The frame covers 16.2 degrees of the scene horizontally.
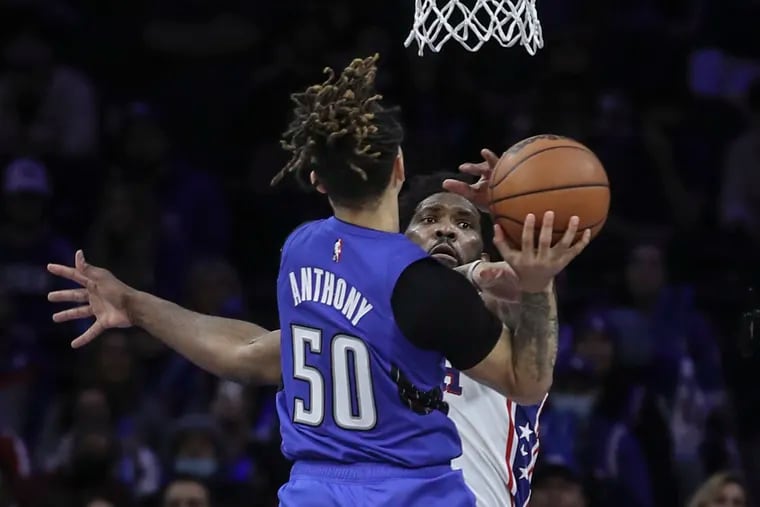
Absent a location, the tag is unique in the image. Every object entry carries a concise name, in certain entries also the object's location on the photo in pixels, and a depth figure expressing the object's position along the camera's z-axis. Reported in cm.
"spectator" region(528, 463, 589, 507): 1358
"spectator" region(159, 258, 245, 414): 1582
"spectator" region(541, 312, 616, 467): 1489
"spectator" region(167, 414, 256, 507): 1413
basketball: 790
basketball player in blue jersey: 760
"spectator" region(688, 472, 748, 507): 1330
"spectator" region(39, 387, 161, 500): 1463
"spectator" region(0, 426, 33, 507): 1439
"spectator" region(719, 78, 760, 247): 1779
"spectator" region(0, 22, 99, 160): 1837
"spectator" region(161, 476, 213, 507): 1336
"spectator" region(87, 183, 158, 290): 1704
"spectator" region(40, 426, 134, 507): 1386
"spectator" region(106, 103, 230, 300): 1762
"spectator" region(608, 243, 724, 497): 1549
